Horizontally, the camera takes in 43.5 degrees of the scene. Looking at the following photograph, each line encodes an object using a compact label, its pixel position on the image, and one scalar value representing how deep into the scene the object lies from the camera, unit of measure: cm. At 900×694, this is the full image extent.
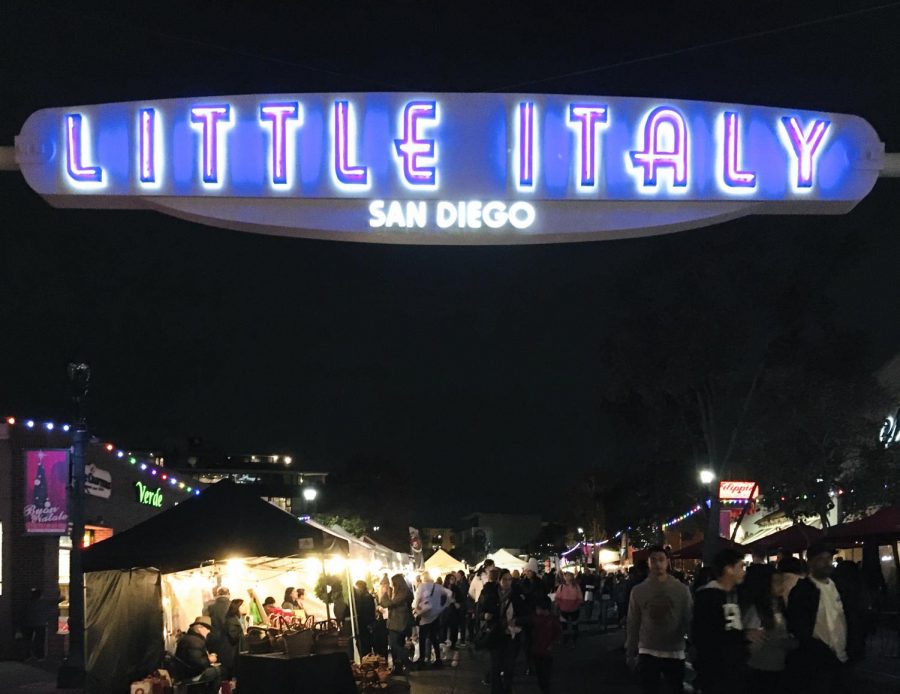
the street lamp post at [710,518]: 3359
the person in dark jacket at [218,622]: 1391
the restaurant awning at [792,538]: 2656
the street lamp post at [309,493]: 3803
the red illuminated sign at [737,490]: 3431
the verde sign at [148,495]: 2951
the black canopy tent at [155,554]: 1240
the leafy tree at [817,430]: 3191
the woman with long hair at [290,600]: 1828
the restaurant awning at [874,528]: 2045
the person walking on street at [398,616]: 1814
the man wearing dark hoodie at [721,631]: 797
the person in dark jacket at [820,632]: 856
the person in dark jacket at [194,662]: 1273
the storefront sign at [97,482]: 2550
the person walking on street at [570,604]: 2517
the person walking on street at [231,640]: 1375
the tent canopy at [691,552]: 4009
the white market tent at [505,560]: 4036
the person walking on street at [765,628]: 849
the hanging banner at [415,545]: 4618
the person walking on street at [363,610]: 1847
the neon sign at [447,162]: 746
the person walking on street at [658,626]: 906
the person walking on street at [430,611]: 1998
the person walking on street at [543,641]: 1424
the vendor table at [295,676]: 1120
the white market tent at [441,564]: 3888
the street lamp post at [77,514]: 1817
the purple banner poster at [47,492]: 2272
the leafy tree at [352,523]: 6806
